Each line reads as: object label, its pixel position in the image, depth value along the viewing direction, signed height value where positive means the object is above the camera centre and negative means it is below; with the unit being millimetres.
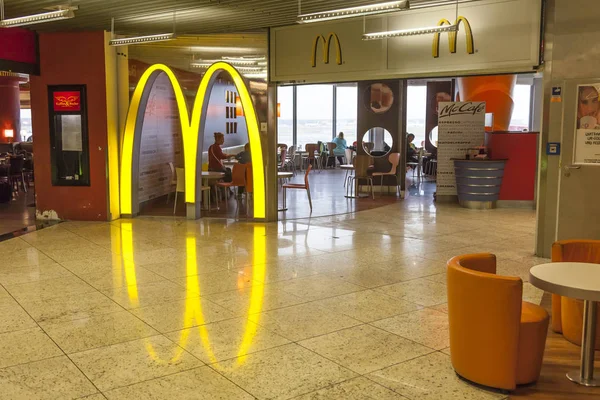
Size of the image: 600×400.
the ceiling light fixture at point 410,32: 6738 +1194
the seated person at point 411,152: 17366 -531
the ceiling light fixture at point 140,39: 7904 +1282
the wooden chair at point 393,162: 12577 -593
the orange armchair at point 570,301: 4047 -1154
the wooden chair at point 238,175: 9844 -694
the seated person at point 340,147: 20250 -449
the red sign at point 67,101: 9203 +491
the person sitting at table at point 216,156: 11148 -425
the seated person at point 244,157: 12027 -478
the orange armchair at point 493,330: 3273 -1106
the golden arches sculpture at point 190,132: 9133 +15
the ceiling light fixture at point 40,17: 6397 +1293
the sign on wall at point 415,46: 6961 +1156
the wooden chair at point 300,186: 10173 -896
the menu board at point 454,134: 11430 +6
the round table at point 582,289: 3273 -853
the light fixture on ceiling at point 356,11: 5891 +1288
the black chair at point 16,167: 12453 -720
